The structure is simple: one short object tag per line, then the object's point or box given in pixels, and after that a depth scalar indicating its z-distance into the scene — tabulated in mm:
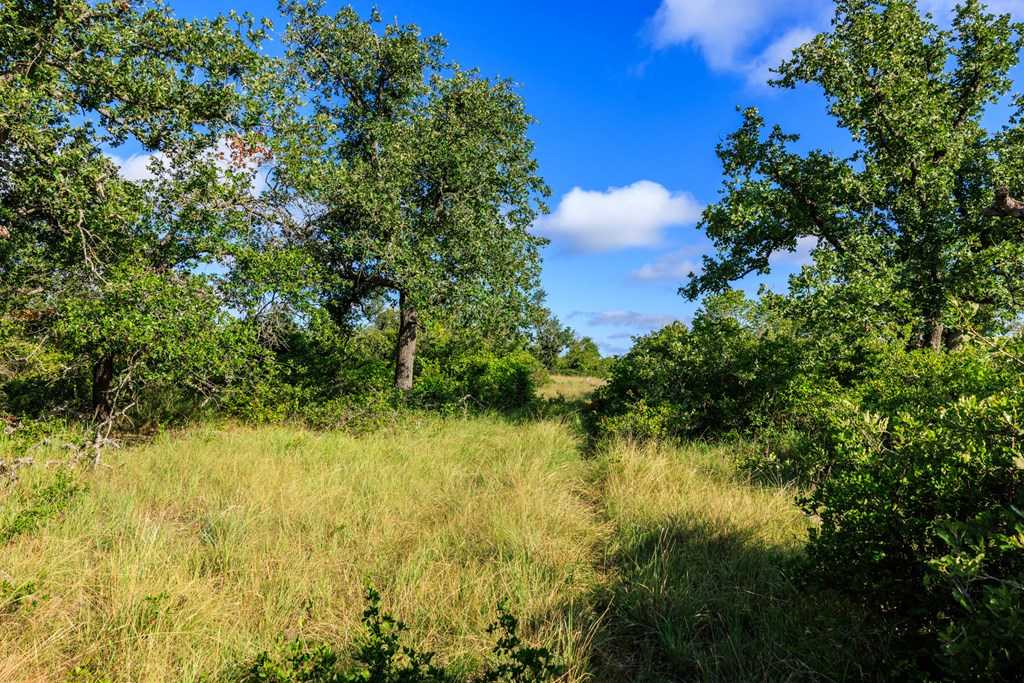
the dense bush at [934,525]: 1949
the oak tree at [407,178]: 10711
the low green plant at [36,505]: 4125
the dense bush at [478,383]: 13227
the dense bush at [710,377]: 9109
